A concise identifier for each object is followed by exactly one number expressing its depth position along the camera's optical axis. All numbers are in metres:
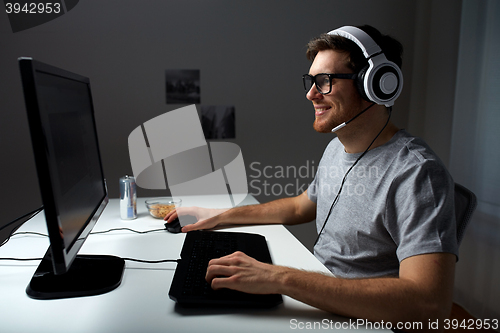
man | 0.77
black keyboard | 0.77
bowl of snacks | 1.47
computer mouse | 1.30
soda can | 1.47
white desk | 0.71
